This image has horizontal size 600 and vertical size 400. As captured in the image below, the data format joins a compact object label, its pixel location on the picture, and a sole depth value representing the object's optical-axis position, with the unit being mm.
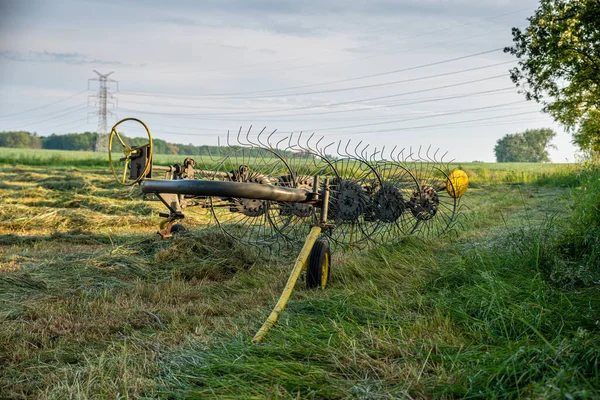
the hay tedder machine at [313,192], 4266
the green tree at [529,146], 96812
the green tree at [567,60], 23406
